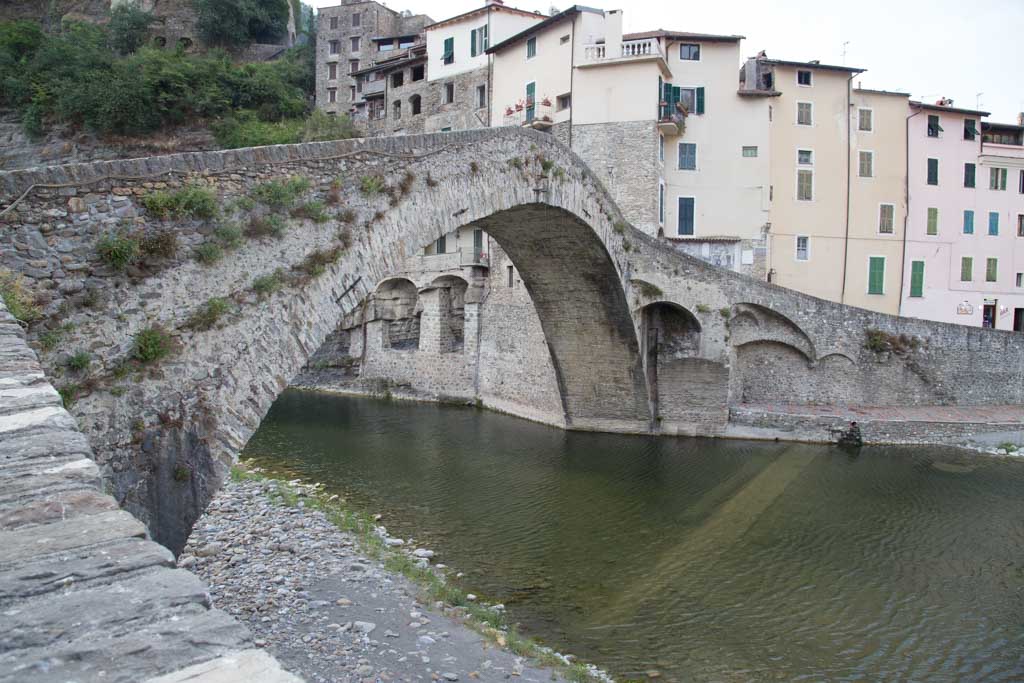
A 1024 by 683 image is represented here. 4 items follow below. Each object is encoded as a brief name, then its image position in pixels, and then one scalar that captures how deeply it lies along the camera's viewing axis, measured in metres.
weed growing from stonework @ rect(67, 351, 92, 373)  5.33
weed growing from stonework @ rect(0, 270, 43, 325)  4.78
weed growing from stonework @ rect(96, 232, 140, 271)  5.53
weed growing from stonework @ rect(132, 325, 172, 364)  5.66
